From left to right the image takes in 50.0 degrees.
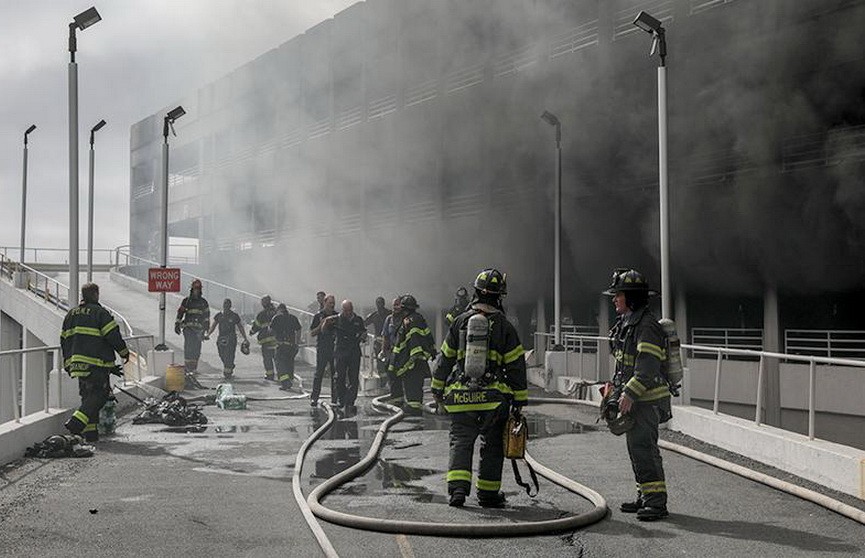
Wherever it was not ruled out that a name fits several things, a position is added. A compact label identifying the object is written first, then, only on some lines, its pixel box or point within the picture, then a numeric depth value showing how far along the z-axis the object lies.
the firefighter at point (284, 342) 14.15
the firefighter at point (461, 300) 12.13
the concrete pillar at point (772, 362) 16.05
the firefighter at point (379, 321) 13.88
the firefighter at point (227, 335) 15.59
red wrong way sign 15.78
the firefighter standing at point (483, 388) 5.41
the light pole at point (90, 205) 23.02
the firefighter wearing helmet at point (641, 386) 5.14
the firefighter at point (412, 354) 10.53
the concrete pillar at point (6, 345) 22.95
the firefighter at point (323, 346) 11.50
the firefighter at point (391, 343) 11.21
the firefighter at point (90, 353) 8.16
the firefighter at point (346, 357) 10.95
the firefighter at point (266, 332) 14.95
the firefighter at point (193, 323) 14.88
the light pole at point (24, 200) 28.44
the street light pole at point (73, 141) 10.46
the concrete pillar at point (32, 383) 18.78
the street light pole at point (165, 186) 17.08
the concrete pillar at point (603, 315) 20.31
